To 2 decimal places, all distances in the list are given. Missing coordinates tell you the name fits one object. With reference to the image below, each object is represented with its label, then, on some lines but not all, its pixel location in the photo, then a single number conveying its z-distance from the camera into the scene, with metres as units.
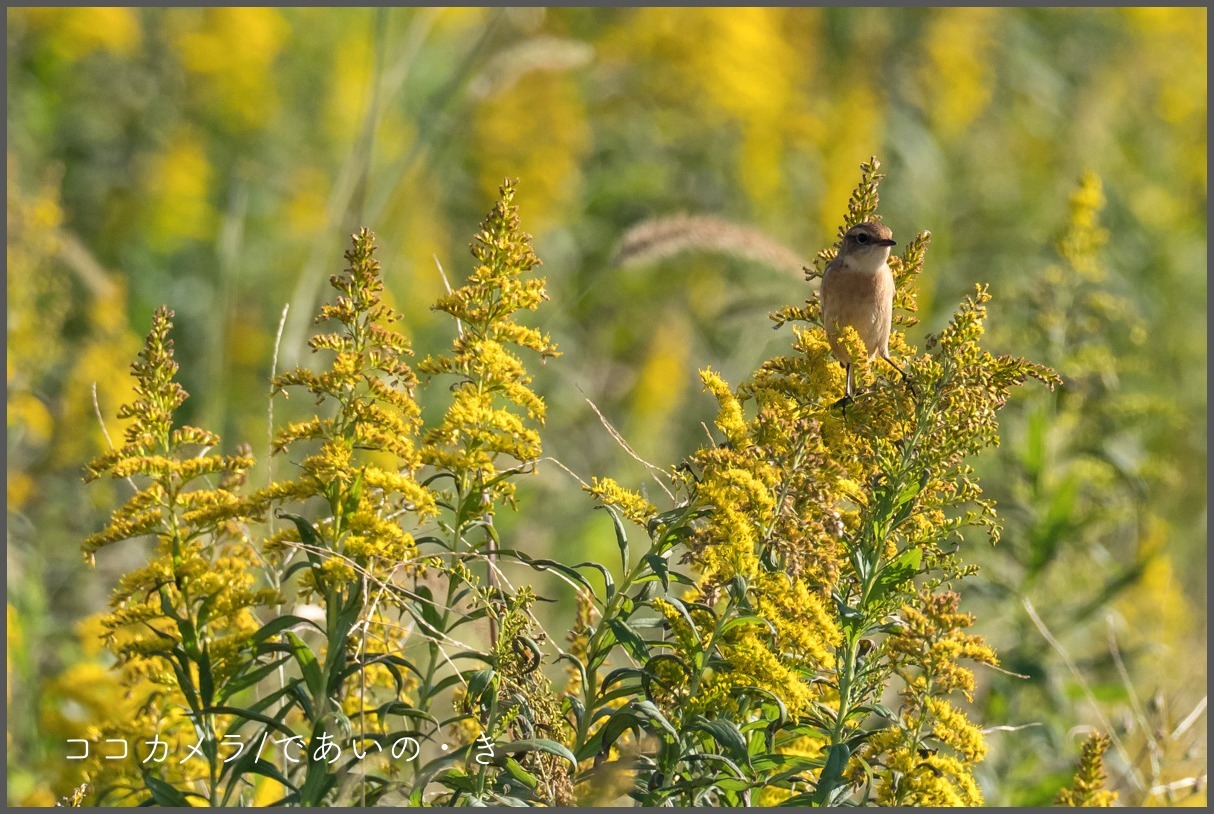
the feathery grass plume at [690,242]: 8.88
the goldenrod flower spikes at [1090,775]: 6.42
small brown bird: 6.89
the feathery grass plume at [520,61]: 12.94
